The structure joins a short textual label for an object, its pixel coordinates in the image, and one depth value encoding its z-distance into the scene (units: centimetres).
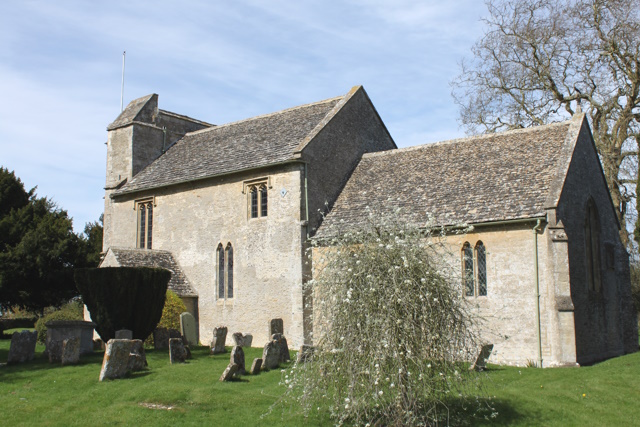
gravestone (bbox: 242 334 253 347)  2316
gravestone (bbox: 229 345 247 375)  1570
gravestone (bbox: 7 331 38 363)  1839
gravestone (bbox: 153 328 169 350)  2114
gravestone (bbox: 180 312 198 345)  2334
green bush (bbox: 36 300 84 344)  2549
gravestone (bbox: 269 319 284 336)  2141
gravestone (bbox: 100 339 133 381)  1566
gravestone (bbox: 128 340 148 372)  1661
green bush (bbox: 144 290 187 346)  2389
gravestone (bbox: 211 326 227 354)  2023
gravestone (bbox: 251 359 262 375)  1638
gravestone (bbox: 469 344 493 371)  1448
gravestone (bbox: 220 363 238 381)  1530
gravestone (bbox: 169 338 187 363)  1783
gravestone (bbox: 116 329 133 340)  1956
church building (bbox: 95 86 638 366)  1961
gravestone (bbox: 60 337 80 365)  1772
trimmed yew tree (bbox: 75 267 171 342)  2062
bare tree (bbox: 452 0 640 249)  3116
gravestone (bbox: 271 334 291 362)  1776
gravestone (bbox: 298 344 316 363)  1203
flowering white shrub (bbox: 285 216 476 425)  1102
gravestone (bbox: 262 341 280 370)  1695
